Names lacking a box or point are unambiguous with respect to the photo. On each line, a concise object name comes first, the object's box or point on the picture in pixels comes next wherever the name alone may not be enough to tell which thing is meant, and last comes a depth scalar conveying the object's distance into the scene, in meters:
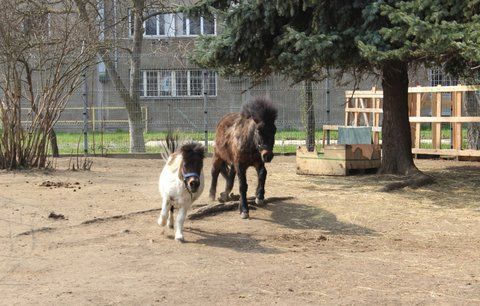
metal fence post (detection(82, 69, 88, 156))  20.78
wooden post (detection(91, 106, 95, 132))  22.51
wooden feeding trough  14.72
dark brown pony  10.31
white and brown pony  8.89
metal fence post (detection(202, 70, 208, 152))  21.01
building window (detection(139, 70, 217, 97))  24.05
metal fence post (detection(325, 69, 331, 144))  22.38
